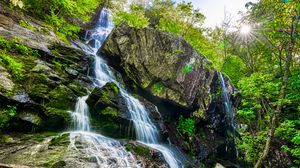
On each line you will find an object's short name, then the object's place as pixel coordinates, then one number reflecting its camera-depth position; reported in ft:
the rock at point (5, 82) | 23.24
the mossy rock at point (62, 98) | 26.35
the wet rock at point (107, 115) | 27.84
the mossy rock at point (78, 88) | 29.90
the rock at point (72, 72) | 32.65
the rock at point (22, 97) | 23.29
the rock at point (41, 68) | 28.70
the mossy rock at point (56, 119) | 24.58
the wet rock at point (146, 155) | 23.68
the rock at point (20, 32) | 33.12
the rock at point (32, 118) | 23.04
